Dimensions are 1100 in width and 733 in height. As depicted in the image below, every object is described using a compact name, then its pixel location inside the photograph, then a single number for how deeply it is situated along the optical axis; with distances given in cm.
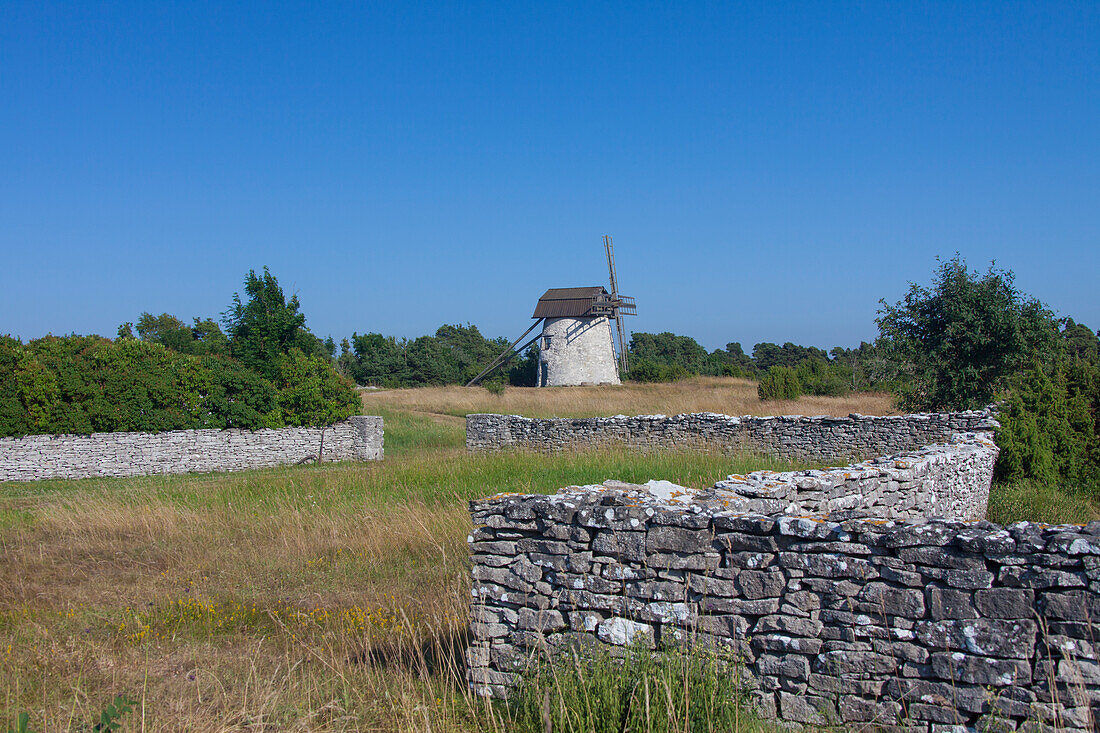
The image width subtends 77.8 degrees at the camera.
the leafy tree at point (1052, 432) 1359
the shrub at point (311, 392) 2206
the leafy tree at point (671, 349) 7075
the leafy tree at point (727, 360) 6956
